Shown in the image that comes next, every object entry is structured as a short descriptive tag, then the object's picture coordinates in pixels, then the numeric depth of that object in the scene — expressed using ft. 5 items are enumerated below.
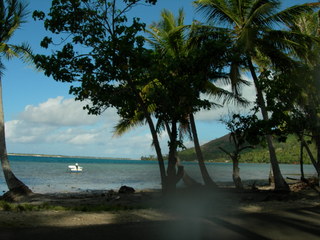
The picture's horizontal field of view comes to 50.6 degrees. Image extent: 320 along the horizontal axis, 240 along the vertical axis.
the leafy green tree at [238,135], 44.70
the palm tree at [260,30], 47.34
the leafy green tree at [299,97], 35.60
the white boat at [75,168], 160.56
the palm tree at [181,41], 52.12
